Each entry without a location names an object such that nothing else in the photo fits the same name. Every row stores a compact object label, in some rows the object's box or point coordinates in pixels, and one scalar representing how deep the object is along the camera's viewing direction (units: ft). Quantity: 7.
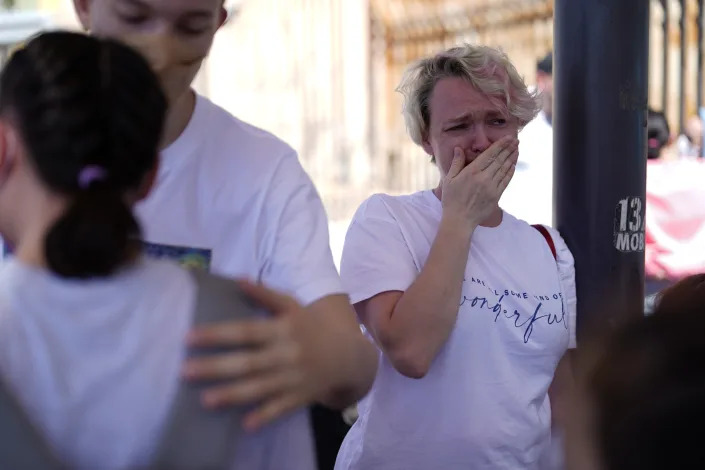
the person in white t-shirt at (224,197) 3.76
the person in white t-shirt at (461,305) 5.66
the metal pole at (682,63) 23.02
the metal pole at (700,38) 23.13
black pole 6.81
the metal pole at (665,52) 22.71
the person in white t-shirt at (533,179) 11.57
